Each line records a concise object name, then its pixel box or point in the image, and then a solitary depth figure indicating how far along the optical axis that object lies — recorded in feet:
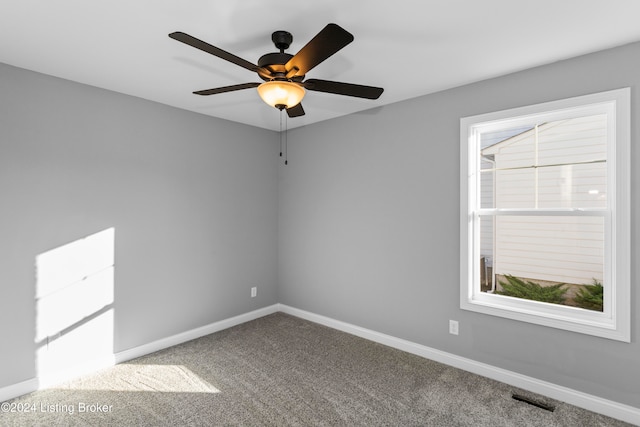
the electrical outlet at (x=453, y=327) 9.81
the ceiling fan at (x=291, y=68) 5.05
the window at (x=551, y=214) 7.50
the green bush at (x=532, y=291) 8.67
